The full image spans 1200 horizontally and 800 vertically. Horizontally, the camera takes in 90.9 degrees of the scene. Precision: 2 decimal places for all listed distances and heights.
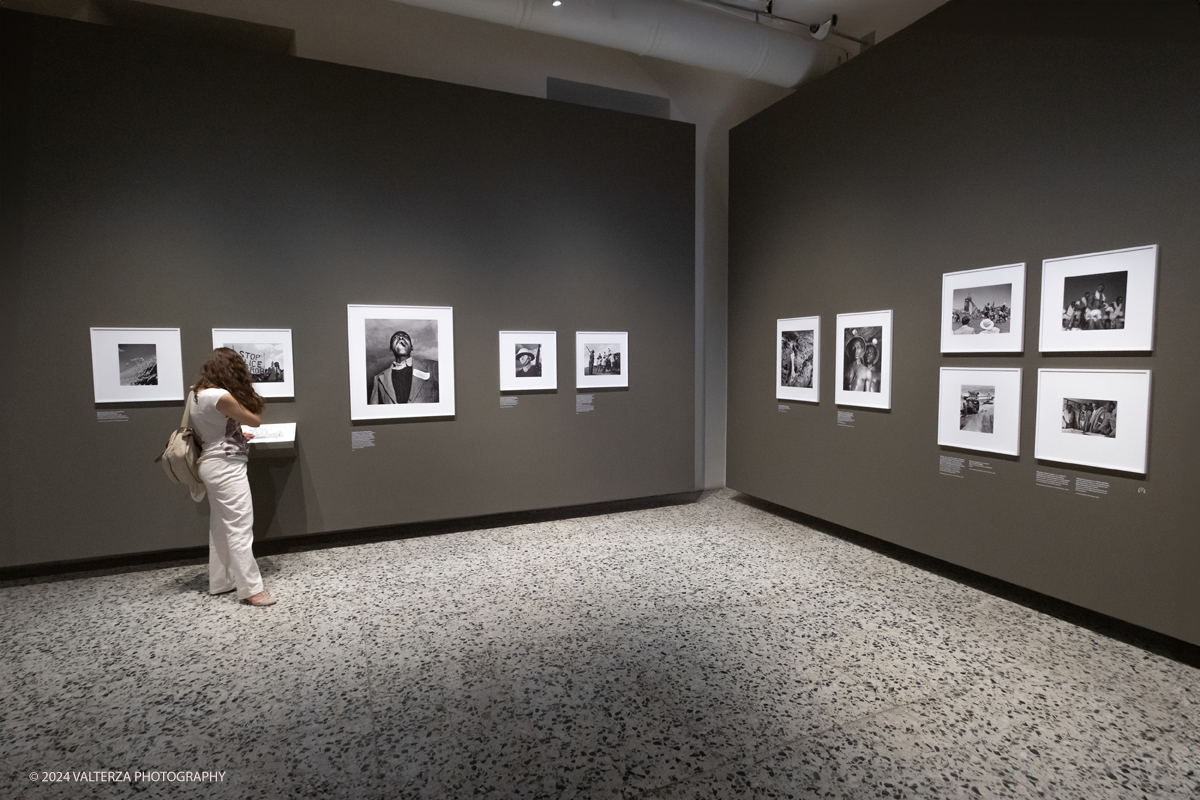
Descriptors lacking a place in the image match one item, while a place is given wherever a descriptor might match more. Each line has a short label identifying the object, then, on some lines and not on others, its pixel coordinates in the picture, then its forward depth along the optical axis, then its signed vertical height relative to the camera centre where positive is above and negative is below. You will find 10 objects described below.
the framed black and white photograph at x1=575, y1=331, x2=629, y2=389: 7.02 +0.06
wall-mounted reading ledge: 5.29 -0.66
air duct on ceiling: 5.98 +3.63
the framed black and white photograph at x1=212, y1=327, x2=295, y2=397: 5.59 +0.11
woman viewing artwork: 4.55 -0.69
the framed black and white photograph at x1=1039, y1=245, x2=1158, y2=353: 3.85 +0.42
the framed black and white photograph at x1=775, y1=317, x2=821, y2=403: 6.49 +0.05
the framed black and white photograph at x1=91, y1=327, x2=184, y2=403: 5.20 +0.02
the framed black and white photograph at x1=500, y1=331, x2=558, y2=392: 6.66 +0.05
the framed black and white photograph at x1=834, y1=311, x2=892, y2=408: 5.68 +0.03
